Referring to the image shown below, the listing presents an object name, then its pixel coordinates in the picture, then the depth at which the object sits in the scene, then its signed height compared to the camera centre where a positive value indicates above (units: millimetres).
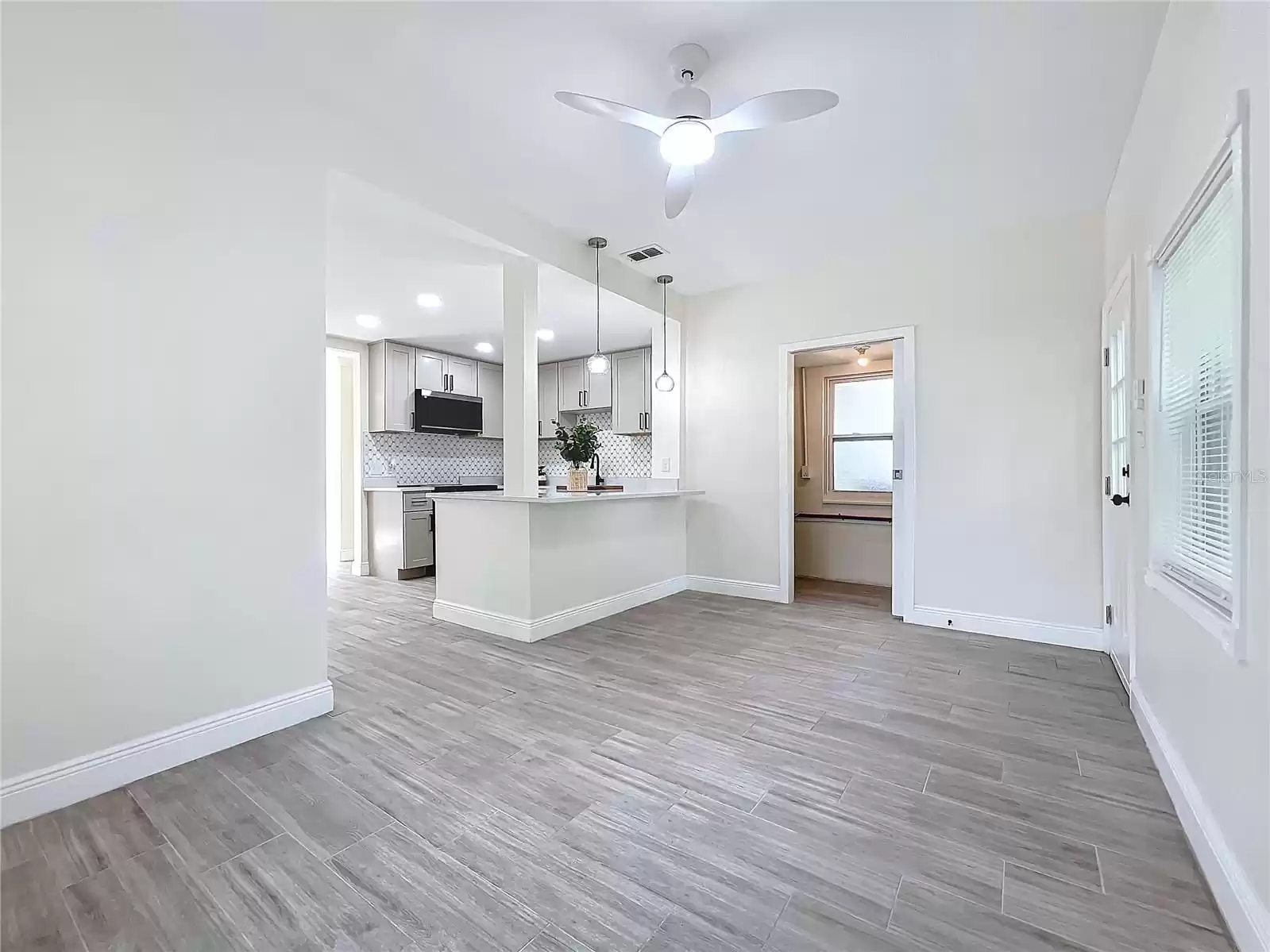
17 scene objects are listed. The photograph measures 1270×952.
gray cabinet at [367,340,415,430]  6121 +901
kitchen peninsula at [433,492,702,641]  3709 -630
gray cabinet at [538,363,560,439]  7461 +945
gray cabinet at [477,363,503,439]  7250 +927
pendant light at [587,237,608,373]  4469 +820
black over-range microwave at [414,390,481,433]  6379 +652
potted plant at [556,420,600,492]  4219 +147
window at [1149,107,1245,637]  1402 +215
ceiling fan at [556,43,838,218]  2092 +1336
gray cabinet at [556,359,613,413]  6916 +990
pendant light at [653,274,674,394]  4805 +731
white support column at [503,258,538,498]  3832 +625
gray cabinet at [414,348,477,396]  6465 +1121
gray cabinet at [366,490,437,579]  5887 -666
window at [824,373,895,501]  5922 +374
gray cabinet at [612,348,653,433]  6613 +894
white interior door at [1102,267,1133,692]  2680 +5
